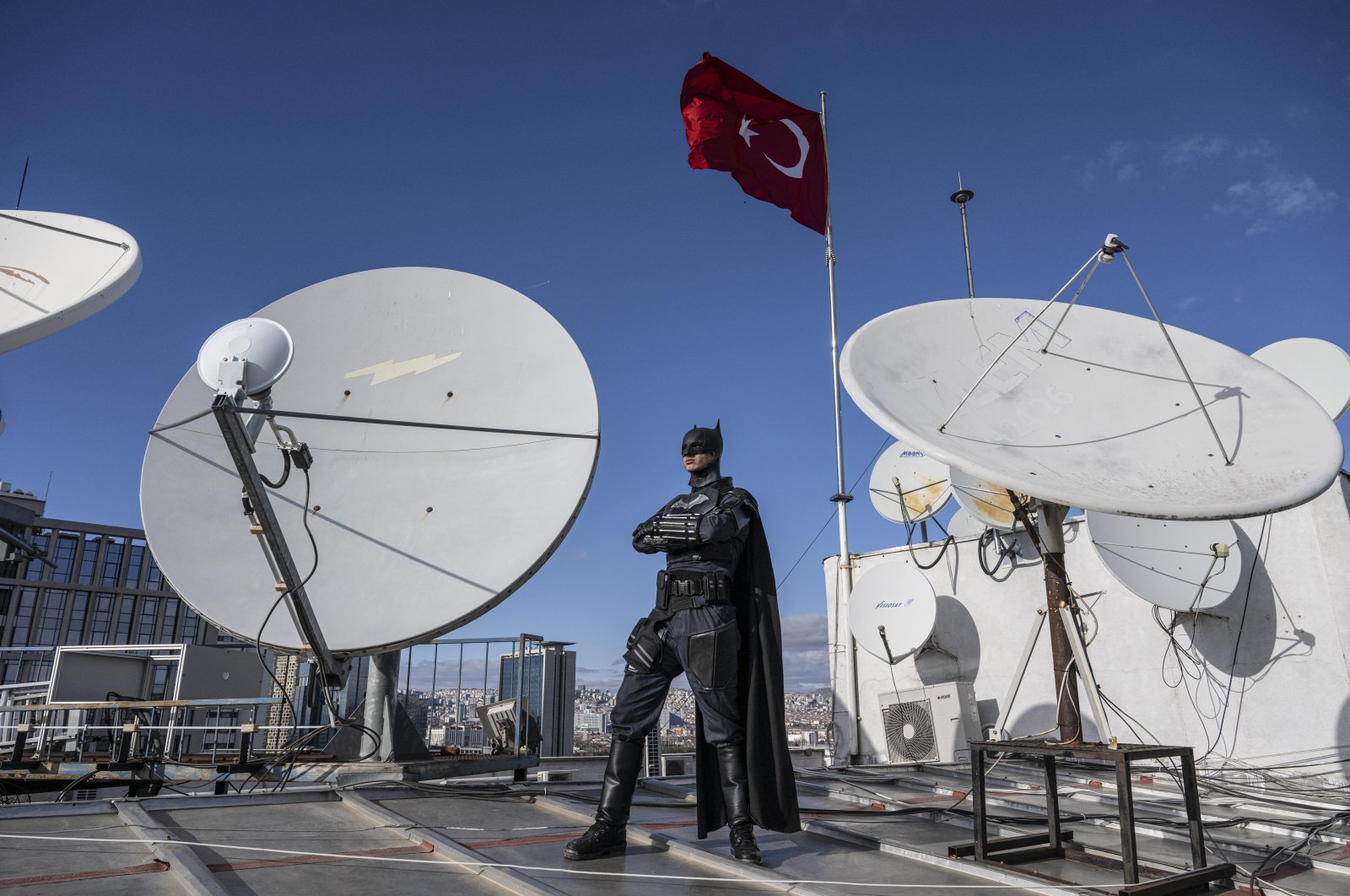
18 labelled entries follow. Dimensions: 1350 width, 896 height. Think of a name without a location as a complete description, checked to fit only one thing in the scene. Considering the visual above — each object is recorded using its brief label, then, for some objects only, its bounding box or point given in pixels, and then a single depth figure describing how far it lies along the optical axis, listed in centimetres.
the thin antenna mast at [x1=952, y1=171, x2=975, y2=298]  1647
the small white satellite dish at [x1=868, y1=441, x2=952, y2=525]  1393
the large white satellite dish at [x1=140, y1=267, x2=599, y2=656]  580
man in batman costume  375
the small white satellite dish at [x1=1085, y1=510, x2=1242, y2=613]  1010
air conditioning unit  1217
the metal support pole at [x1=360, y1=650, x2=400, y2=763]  607
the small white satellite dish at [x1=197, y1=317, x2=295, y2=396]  443
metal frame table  315
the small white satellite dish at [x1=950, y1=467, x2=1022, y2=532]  1051
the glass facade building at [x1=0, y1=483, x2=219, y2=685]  7700
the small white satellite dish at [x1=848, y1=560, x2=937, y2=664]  1244
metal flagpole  1369
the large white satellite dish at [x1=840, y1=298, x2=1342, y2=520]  396
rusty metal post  416
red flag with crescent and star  1523
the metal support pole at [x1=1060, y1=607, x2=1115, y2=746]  380
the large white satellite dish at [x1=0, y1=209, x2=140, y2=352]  751
